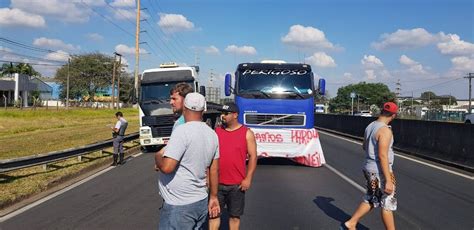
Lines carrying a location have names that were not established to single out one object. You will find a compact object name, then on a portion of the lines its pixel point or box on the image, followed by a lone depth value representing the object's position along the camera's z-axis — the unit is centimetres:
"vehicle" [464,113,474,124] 2982
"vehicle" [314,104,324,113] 8514
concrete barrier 1430
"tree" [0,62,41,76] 11001
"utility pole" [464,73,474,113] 7612
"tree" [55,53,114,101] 10062
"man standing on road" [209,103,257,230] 543
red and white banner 1327
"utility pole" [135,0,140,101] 4083
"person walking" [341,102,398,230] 585
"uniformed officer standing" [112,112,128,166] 1470
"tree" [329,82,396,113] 14262
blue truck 1329
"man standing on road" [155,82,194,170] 424
